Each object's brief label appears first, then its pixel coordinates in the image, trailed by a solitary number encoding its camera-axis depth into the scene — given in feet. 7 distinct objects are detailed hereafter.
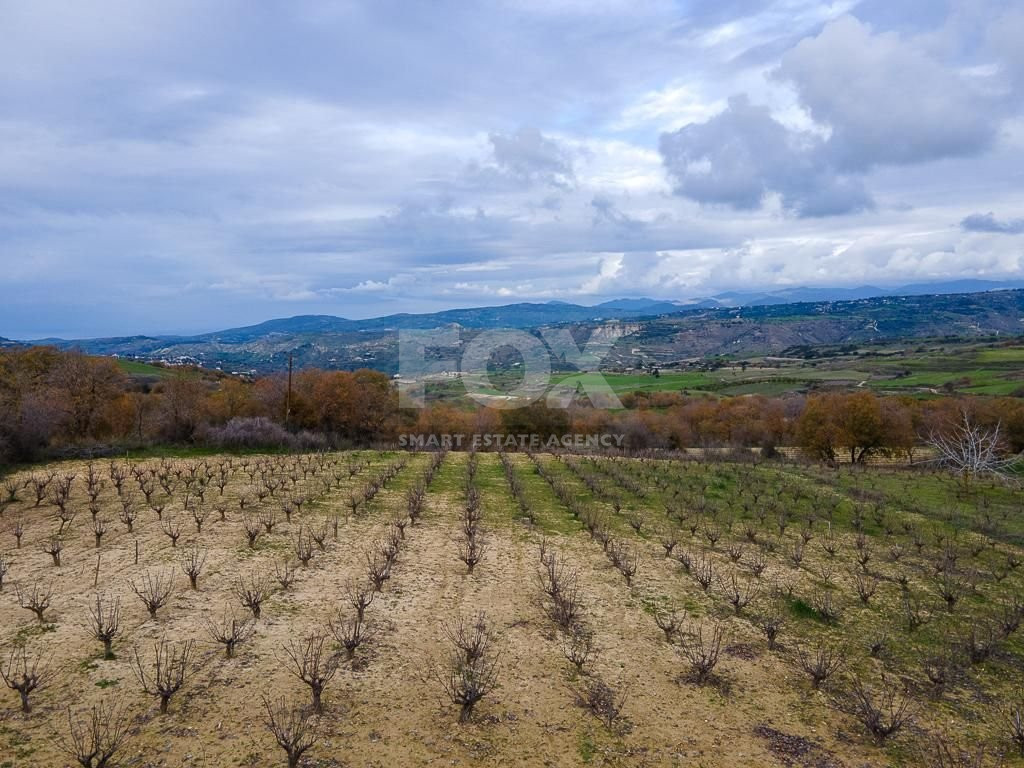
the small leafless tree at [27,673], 19.44
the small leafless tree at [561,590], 28.32
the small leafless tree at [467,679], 20.44
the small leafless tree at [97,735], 16.61
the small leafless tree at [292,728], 17.06
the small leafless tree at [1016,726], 19.69
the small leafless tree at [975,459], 69.10
